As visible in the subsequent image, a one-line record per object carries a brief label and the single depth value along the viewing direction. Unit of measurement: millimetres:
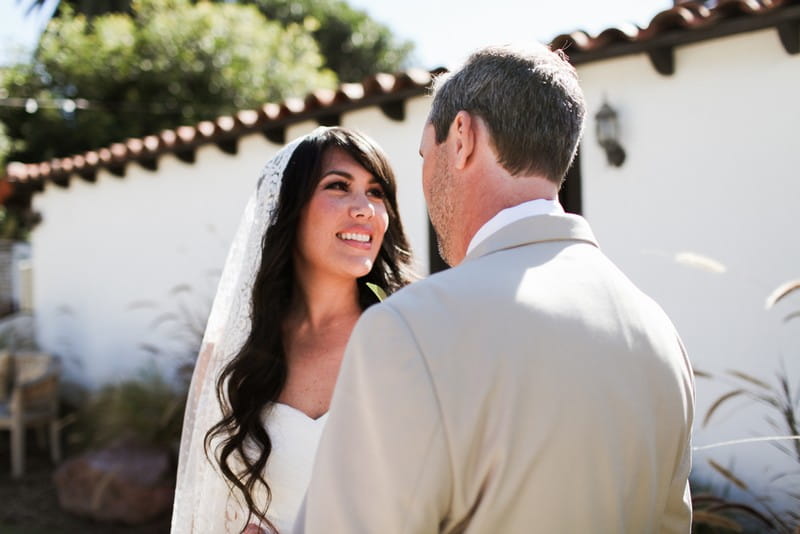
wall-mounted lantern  5012
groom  1231
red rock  6434
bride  2643
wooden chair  8008
